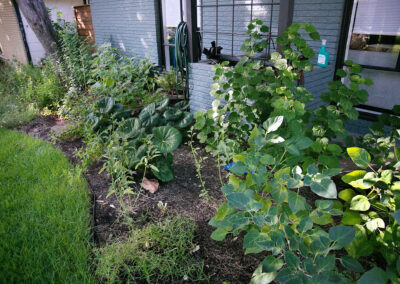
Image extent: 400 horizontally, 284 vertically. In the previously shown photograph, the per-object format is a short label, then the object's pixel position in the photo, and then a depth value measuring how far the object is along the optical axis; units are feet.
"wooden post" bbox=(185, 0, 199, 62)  10.60
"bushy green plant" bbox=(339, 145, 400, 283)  4.56
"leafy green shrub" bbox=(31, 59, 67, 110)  15.55
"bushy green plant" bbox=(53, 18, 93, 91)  16.39
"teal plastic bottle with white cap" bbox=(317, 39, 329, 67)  9.81
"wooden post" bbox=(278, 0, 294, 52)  7.91
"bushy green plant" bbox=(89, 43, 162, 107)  12.42
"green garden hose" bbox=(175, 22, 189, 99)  11.44
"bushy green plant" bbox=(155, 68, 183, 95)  14.24
